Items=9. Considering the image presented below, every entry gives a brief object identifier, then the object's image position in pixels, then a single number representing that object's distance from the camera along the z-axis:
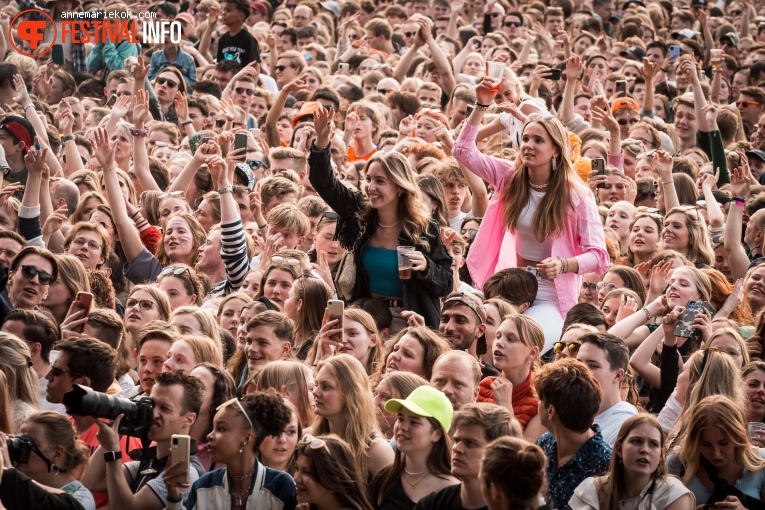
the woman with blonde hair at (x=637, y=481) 10.40
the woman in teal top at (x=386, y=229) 14.20
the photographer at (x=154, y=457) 10.59
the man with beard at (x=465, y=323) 13.80
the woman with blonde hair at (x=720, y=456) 10.98
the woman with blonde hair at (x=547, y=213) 14.93
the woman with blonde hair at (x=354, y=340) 12.93
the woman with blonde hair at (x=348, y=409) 11.29
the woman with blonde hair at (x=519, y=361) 12.58
